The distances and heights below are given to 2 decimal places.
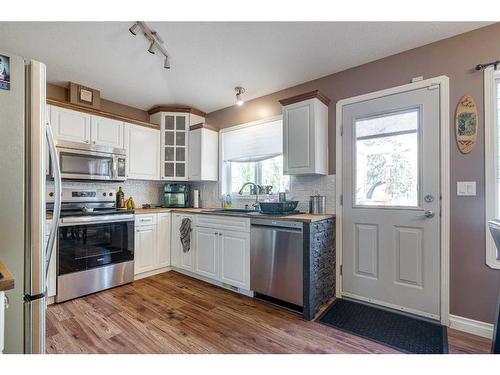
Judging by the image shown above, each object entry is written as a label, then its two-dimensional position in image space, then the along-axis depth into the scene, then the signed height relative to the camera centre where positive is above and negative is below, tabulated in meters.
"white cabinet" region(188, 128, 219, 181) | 3.63 +0.47
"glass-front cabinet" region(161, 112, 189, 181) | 3.77 +0.63
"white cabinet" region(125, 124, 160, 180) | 3.39 +0.49
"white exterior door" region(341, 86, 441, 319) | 2.14 -0.13
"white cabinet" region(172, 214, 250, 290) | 2.63 -0.73
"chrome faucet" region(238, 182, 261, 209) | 3.23 -0.04
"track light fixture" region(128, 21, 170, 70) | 1.93 +1.24
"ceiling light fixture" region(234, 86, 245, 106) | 3.10 +1.21
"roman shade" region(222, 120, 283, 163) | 3.17 +0.60
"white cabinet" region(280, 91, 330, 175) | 2.57 +0.56
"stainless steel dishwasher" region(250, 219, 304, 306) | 2.24 -0.68
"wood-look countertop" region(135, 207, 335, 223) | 2.22 -0.29
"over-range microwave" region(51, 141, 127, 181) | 2.75 +0.29
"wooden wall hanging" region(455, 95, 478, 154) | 1.97 +0.50
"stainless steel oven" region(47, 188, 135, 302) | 2.47 -0.63
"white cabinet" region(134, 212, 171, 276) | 3.07 -0.71
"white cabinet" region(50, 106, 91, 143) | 2.75 +0.71
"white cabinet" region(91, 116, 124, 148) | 3.08 +0.69
